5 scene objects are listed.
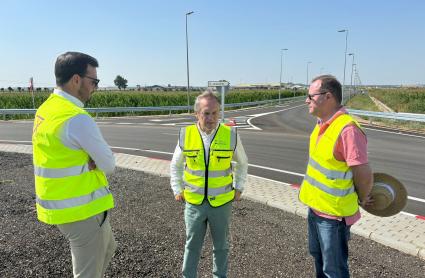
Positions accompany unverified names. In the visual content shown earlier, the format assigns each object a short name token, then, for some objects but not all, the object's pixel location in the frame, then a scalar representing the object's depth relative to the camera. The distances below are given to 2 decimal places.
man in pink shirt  2.59
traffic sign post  10.28
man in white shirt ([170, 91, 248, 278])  3.05
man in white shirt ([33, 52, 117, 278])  2.23
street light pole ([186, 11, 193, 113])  32.44
